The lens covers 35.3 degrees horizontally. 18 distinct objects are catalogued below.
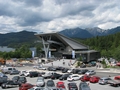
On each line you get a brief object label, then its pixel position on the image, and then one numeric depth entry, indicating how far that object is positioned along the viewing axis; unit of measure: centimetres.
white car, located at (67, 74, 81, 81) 4102
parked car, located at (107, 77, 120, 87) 3403
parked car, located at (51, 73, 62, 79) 4378
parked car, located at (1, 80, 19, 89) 3204
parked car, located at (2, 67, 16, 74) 5704
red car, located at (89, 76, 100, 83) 3828
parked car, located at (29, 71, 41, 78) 4747
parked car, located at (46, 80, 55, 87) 3067
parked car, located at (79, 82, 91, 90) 2577
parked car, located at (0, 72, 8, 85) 3525
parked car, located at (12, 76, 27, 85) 3543
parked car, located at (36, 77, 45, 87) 3291
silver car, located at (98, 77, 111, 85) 3596
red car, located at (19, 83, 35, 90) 2753
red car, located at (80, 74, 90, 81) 4022
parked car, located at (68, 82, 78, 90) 2764
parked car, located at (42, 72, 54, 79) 4490
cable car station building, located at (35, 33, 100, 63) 10688
